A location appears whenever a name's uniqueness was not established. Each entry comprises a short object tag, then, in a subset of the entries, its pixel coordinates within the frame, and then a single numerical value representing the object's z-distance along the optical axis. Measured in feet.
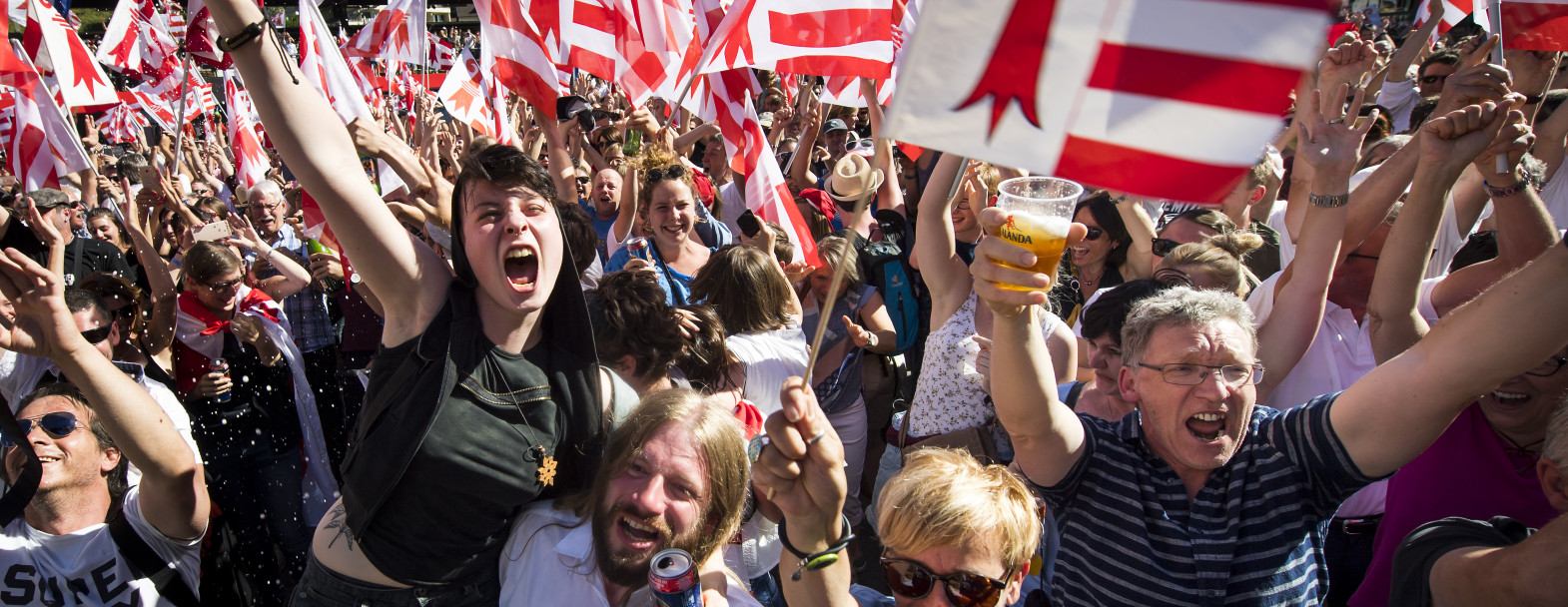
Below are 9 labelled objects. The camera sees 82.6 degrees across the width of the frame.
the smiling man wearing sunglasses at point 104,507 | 6.89
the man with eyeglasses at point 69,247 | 15.14
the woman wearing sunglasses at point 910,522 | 5.04
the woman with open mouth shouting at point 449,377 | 5.61
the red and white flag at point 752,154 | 13.85
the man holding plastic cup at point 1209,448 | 5.53
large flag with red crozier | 4.12
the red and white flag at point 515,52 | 14.01
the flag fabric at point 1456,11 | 14.60
